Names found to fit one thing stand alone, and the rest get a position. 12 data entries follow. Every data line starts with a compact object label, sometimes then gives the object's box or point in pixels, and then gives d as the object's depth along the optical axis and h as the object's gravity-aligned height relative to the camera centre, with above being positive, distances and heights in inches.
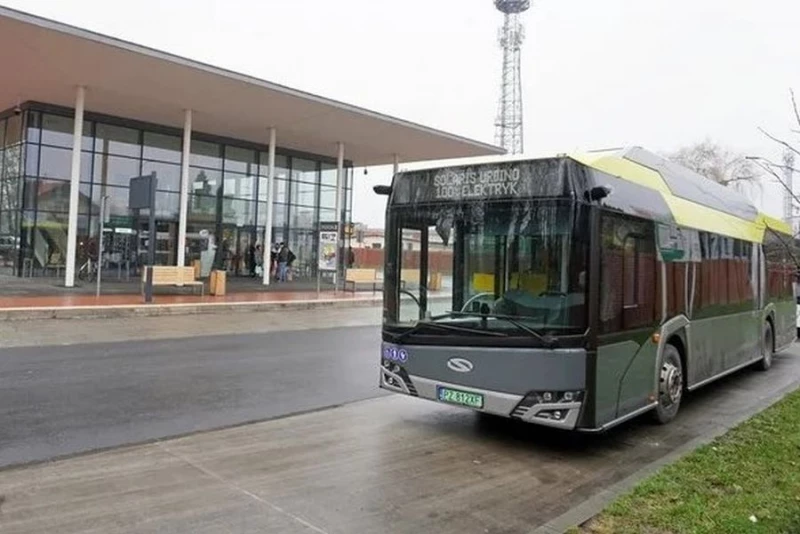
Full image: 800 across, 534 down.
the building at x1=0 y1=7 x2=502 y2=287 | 773.3 +234.2
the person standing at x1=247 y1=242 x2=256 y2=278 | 1195.3 +54.3
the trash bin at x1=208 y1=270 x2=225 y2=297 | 831.1 +4.2
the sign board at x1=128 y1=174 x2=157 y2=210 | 721.6 +107.3
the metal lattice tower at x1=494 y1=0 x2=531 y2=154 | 2476.6 +864.4
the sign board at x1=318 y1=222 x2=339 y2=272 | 919.7 +63.8
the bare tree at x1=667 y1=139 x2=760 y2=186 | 1773.0 +435.5
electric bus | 218.2 +3.3
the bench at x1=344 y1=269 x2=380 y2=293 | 1071.2 +25.3
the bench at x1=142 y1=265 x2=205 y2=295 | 797.2 +12.1
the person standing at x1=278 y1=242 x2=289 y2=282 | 1143.0 +45.2
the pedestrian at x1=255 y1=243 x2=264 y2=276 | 1191.6 +47.2
